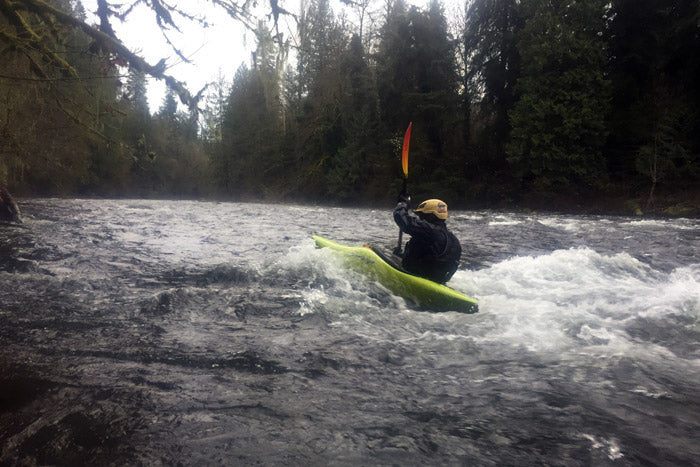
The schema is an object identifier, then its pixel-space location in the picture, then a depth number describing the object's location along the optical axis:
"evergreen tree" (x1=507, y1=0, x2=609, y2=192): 20.50
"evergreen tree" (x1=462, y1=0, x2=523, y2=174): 24.25
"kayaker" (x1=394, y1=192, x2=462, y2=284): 5.55
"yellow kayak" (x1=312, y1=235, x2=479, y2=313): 5.15
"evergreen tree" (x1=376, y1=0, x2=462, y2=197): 25.89
